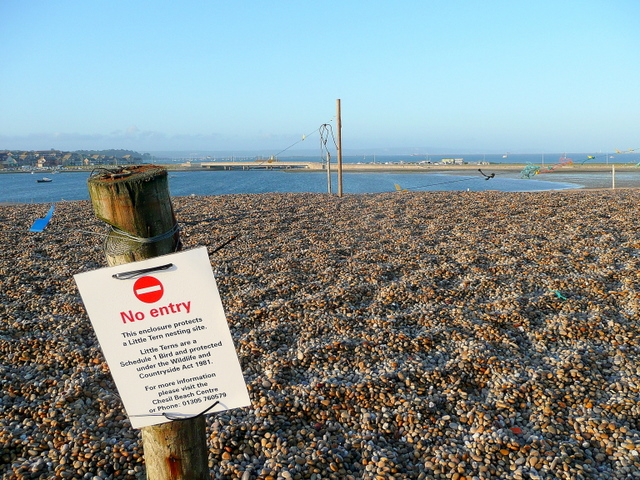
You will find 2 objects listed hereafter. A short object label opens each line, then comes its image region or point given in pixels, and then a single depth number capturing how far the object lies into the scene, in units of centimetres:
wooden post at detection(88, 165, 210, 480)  183
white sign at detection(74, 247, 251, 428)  180
